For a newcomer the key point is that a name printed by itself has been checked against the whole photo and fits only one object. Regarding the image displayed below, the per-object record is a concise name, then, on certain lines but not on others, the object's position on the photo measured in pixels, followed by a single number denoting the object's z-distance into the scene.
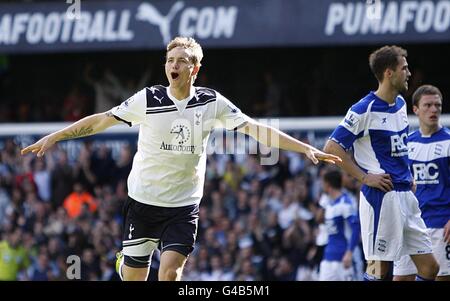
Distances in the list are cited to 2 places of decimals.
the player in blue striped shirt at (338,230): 23.75
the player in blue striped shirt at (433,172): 18.58
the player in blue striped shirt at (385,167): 17.00
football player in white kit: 16.25
